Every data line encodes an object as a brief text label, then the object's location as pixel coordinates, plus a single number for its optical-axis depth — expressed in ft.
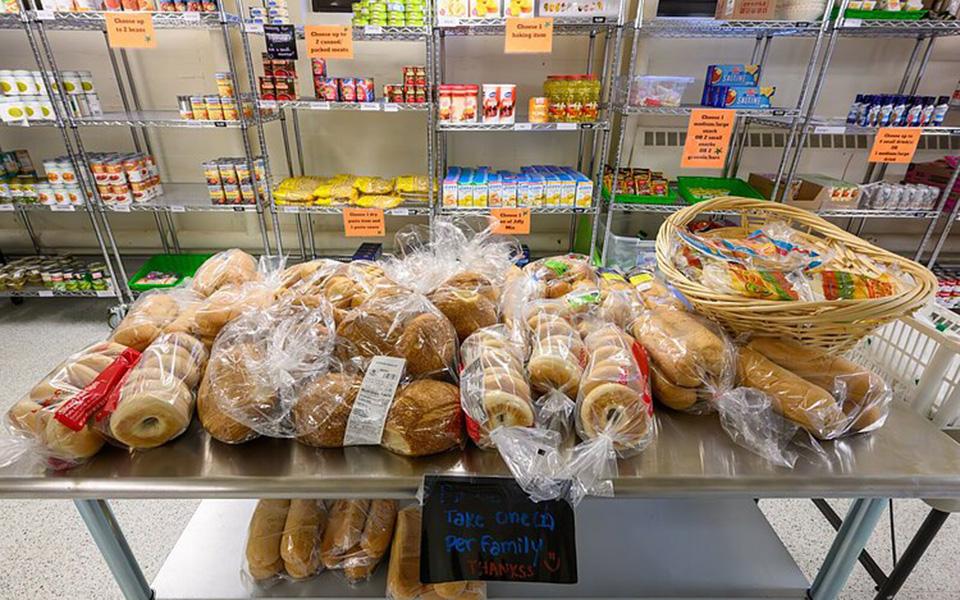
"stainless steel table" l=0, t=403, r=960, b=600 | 2.24
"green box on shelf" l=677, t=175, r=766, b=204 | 8.98
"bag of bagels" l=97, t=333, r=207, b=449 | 2.24
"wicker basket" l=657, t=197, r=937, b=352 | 2.39
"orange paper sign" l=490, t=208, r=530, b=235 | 8.23
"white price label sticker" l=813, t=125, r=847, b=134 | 7.86
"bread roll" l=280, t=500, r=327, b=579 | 3.04
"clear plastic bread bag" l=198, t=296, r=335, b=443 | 2.37
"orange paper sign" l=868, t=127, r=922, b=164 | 7.70
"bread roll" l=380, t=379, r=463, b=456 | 2.33
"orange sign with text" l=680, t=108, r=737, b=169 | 7.49
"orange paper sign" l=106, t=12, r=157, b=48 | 7.18
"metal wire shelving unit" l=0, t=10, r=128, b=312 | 7.44
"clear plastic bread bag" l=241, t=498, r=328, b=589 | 3.06
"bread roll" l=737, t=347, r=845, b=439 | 2.43
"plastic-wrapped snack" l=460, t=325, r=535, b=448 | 2.30
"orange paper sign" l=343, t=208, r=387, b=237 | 8.38
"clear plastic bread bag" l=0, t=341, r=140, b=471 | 2.20
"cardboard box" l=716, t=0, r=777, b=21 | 7.26
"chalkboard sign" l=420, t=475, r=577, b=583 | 2.32
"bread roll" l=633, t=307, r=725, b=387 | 2.53
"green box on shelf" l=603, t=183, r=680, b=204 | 8.61
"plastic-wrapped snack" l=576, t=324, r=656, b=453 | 2.31
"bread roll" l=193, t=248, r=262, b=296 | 3.40
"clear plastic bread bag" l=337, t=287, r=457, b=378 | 2.57
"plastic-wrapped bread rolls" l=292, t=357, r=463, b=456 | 2.34
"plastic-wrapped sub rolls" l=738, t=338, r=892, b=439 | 2.44
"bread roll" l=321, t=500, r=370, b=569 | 3.11
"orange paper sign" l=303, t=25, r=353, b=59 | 7.22
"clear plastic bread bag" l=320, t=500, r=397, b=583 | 3.10
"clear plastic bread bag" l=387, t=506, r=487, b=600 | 2.99
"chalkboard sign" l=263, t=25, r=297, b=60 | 7.25
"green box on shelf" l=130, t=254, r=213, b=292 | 9.98
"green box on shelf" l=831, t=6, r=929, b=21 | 7.29
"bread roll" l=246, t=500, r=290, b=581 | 3.06
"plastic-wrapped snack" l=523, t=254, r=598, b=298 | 3.41
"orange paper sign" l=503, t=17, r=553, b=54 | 7.10
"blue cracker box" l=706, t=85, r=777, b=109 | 7.73
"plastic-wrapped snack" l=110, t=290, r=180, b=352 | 2.75
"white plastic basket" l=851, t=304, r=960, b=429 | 2.94
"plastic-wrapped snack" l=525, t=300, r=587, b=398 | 2.49
